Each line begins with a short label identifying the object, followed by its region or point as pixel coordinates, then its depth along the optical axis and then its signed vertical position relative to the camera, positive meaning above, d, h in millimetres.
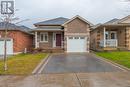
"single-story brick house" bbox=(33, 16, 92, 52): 12519 +1225
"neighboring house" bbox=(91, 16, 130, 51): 12385 +1068
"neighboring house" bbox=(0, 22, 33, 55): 12561 +316
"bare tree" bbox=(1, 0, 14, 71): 6003 +2150
